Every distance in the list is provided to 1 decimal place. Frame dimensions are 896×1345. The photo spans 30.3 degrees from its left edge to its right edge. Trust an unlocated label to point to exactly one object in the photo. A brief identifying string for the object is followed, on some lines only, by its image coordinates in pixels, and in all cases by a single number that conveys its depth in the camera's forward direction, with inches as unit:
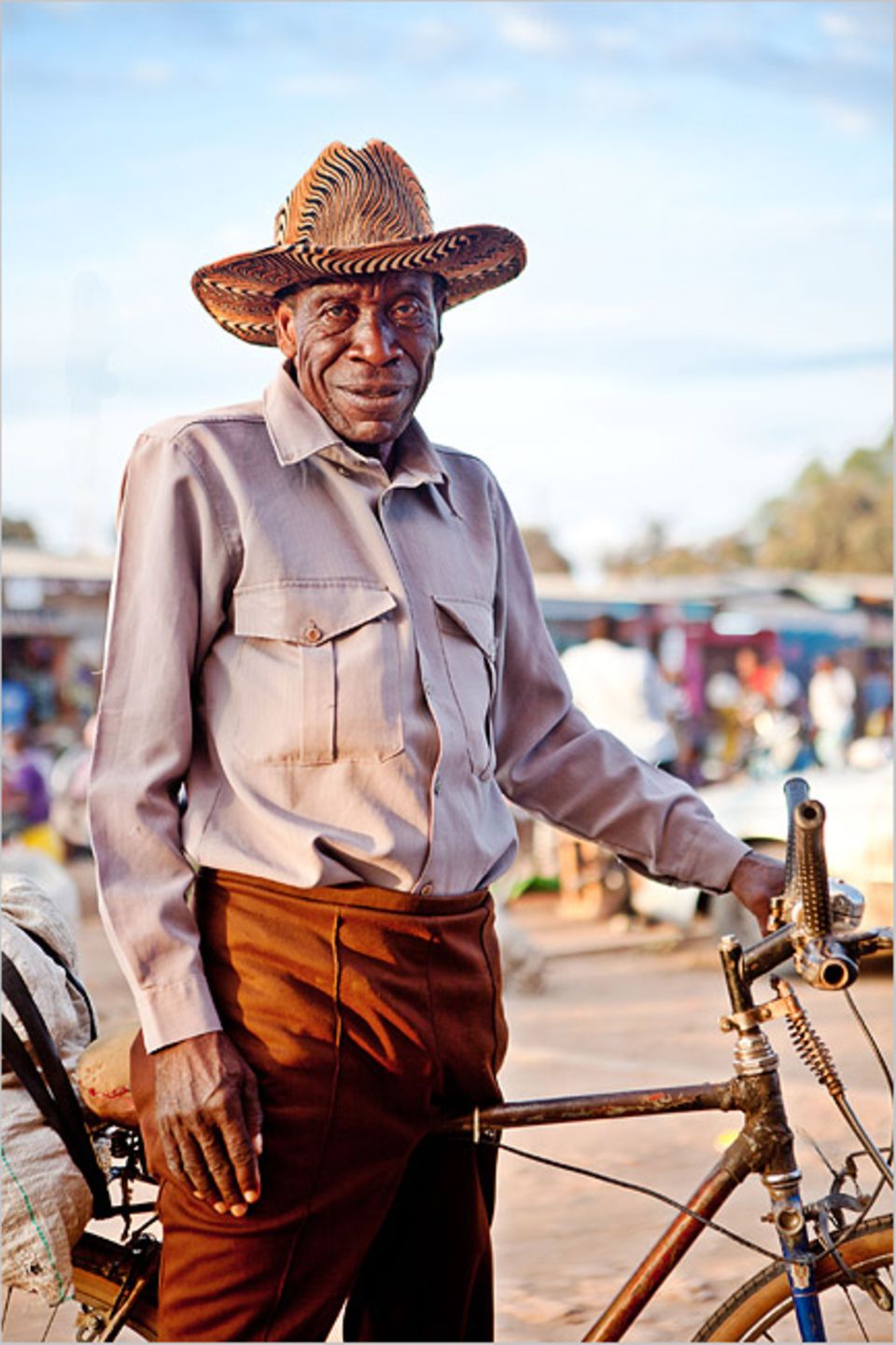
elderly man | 80.2
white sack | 90.9
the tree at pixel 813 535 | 1887.3
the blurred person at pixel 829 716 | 679.7
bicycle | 80.2
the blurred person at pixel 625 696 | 402.6
